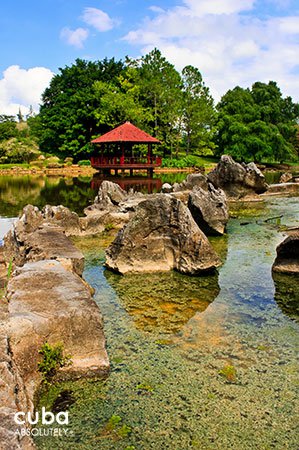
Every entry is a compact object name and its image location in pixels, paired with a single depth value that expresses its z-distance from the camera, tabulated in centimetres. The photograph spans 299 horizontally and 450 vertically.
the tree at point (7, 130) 6012
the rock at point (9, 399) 339
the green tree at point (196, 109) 5366
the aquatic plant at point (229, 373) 542
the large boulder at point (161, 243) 974
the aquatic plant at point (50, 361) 512
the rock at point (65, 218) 1412
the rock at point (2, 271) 889
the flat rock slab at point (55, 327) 506
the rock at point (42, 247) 852
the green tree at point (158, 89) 5122
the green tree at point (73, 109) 5312
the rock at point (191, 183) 2222
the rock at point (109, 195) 1884
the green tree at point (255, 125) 5309
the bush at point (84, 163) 5153
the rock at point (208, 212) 1420
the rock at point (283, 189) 2652
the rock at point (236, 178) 2241
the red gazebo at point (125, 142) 3864
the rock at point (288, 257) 957
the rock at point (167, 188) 2285
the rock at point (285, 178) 3291
